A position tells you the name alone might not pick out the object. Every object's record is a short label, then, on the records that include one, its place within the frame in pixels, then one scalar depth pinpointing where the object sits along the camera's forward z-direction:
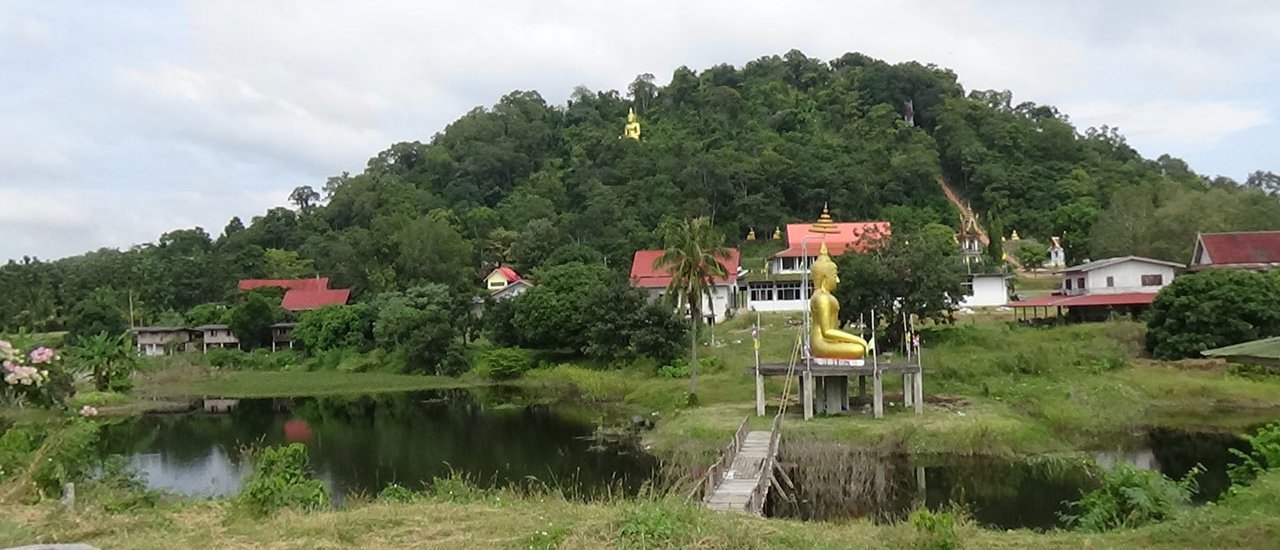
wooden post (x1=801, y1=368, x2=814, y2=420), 25.91
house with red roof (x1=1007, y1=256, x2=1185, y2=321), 40.19
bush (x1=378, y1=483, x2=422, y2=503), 11.51
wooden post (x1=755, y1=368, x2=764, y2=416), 26.52
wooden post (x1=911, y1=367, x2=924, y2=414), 25.69
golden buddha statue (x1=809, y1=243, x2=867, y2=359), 26.34
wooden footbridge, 15.99
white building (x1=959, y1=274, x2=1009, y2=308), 46.00
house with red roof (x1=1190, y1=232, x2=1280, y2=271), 42.03
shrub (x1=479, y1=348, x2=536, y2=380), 42.25
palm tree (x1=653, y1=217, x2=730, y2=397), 31.91
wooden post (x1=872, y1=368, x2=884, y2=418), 25.39
